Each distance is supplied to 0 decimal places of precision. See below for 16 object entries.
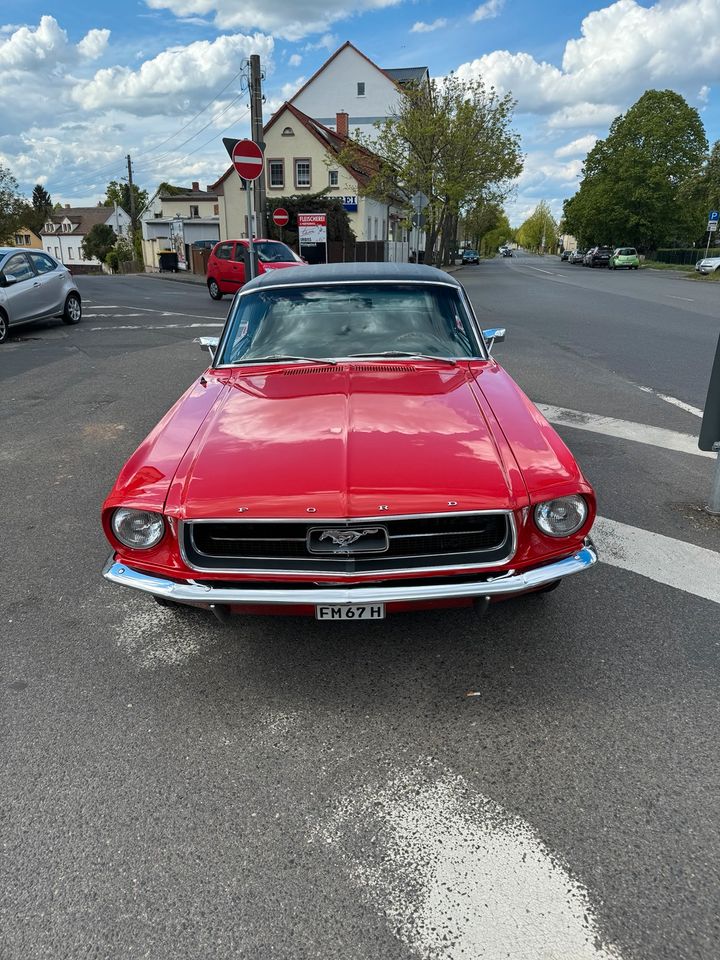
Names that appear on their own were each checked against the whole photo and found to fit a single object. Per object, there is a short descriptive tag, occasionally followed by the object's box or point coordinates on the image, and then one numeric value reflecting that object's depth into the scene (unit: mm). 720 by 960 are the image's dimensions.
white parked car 41006
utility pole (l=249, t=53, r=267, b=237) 19234
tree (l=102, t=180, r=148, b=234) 107062
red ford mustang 2576
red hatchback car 18172
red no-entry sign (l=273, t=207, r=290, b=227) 26109
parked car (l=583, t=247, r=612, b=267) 57156
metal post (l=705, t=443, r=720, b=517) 4570
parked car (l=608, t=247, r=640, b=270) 50531
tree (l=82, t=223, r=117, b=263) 88000
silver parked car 12180
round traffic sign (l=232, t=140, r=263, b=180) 11172
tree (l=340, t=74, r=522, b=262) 38062
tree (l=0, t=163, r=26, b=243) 34875
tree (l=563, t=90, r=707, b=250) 60219
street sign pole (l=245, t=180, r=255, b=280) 10406
